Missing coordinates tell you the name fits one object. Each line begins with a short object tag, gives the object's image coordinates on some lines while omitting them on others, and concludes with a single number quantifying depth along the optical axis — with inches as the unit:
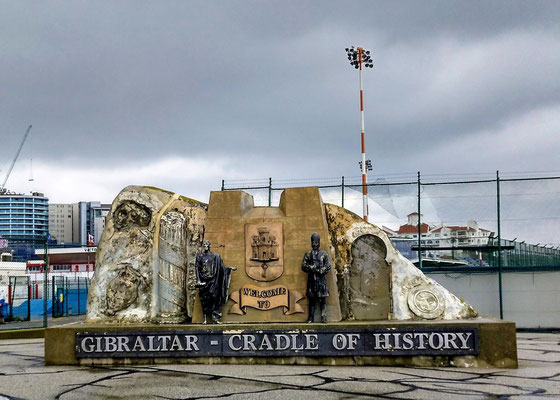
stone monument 457.7
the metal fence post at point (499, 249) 775.7
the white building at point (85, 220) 7473.9
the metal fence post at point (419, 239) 797.7
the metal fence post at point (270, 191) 803.2
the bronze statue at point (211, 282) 484.4
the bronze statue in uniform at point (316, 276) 482.6
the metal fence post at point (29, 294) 877.8
